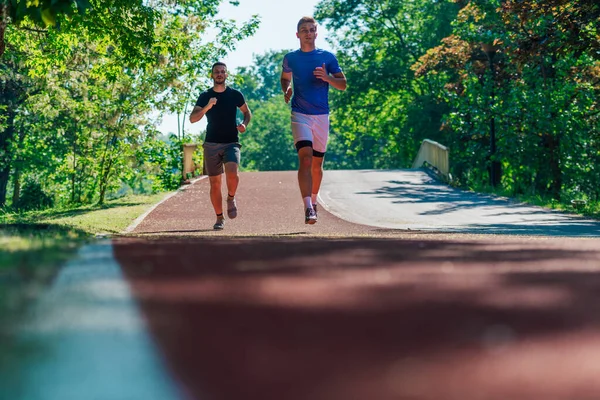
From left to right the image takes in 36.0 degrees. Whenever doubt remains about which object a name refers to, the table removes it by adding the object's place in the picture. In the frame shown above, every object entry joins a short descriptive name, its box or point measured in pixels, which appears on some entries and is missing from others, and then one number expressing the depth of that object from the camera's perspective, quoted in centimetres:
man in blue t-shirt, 1053
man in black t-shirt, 1159
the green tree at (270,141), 9844
